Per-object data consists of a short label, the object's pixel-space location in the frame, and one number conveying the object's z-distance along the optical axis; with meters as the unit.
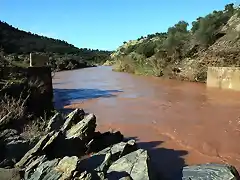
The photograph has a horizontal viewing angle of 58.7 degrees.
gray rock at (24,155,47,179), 3.77
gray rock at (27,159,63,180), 3.44
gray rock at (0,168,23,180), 3.64
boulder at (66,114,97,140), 5.48
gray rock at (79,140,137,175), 3.88
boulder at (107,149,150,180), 3.69
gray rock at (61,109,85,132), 6.05
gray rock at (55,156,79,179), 3.42
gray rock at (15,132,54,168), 4.29
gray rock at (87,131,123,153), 5.40
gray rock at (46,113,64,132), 5.99
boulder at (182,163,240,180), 3.73
